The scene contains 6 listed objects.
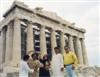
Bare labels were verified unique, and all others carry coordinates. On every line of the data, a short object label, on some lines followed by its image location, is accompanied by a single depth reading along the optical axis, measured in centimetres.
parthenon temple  1418
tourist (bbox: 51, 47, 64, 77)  434
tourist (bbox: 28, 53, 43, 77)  419
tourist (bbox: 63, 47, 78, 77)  437
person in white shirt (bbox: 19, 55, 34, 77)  398
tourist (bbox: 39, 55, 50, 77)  432
